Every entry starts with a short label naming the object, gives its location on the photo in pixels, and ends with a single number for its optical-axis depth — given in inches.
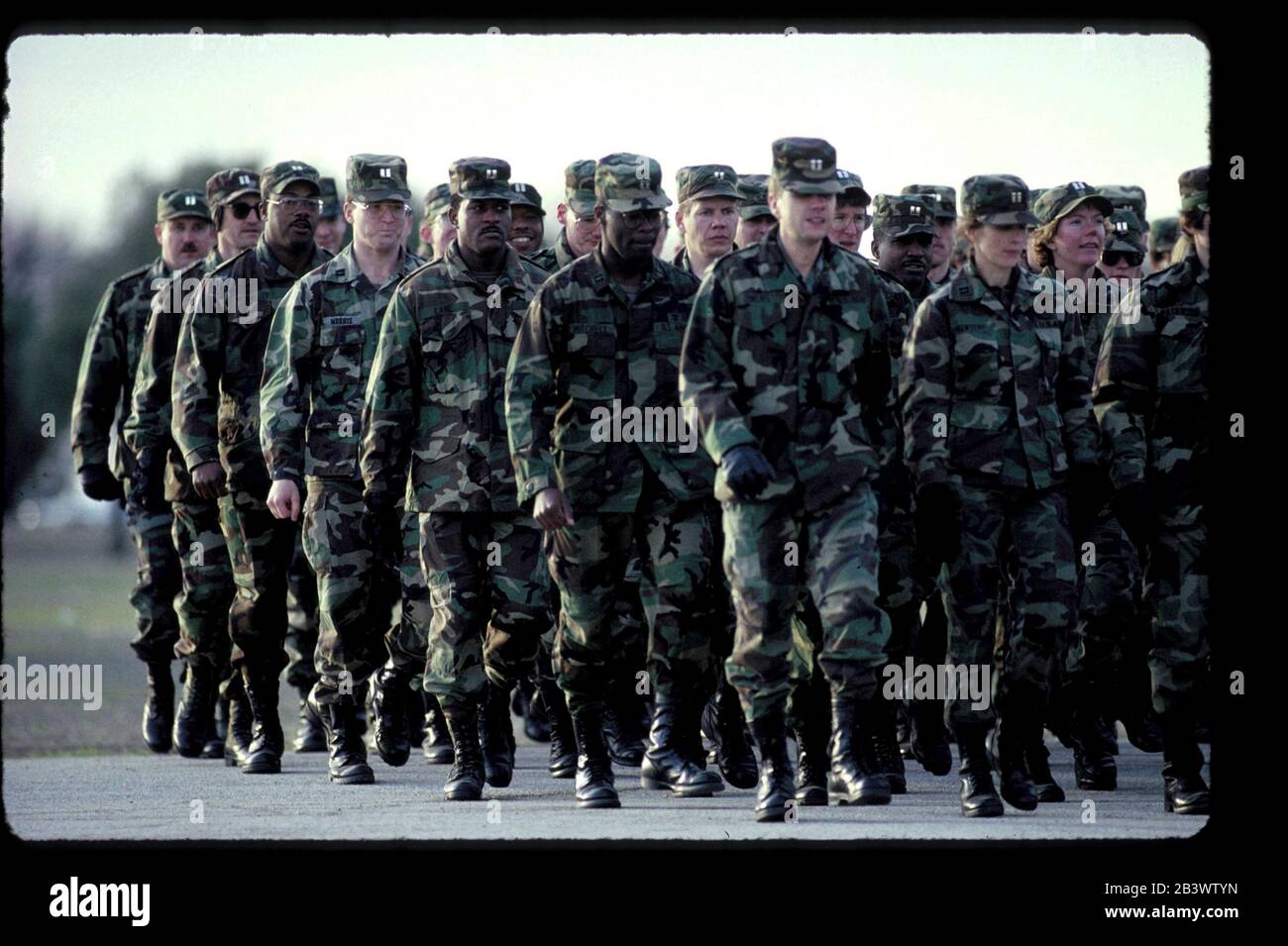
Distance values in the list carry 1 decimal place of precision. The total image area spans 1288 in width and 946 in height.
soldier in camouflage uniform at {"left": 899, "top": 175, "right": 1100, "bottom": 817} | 430.6
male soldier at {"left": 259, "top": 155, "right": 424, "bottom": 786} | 497.0
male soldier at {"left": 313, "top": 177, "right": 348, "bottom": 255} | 639.1
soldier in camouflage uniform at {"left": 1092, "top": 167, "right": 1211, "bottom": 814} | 434.3
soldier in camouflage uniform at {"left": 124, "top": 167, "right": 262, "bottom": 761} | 553.6
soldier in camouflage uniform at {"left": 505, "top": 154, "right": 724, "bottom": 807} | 447.5
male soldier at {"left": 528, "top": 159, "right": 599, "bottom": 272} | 565.0
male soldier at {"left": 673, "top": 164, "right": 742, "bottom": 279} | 526.9
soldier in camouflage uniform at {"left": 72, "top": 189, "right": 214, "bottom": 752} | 596.1
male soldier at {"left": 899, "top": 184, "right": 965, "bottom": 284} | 558.6
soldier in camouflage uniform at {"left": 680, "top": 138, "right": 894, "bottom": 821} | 410.9
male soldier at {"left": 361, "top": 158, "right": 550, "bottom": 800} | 459.5
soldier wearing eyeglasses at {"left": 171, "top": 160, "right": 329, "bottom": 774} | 525.3
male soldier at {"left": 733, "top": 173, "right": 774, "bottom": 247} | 556.1
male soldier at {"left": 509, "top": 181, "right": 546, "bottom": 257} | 579.5
